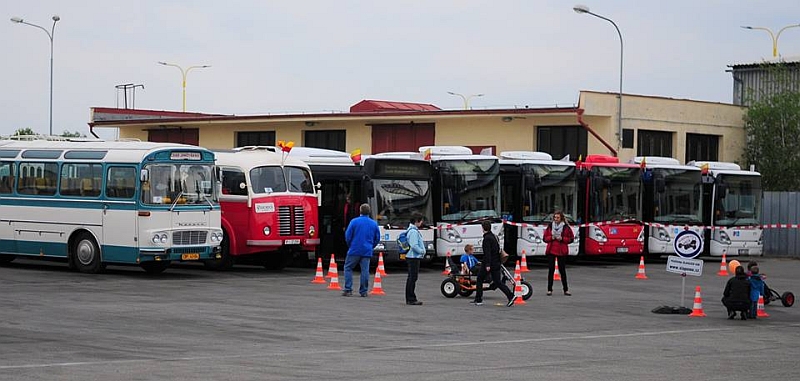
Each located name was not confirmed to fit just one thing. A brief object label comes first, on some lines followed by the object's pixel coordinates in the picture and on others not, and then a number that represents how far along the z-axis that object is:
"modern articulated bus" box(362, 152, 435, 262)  31.12
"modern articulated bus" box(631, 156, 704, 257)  37.97
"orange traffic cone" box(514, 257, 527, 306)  23.42
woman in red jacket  25.44
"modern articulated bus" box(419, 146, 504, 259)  32.47
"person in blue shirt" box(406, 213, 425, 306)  22.55
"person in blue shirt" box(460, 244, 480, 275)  24.16
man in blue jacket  23.58
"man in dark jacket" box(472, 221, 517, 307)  22.73
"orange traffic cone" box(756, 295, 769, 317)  22.22
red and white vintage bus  30.00
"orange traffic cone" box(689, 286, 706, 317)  21.97
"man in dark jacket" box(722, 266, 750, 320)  21.19
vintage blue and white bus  27.19
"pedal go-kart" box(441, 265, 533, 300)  24.08
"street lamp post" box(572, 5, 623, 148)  46.50
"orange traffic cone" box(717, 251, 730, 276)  34.09
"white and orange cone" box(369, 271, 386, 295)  24.75
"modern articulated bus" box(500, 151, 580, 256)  34.69
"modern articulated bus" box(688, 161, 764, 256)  38.77
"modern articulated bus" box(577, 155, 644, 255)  36.34
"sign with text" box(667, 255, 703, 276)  22.56
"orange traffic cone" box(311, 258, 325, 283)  27.25
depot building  47.16
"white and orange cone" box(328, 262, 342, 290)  25.53
